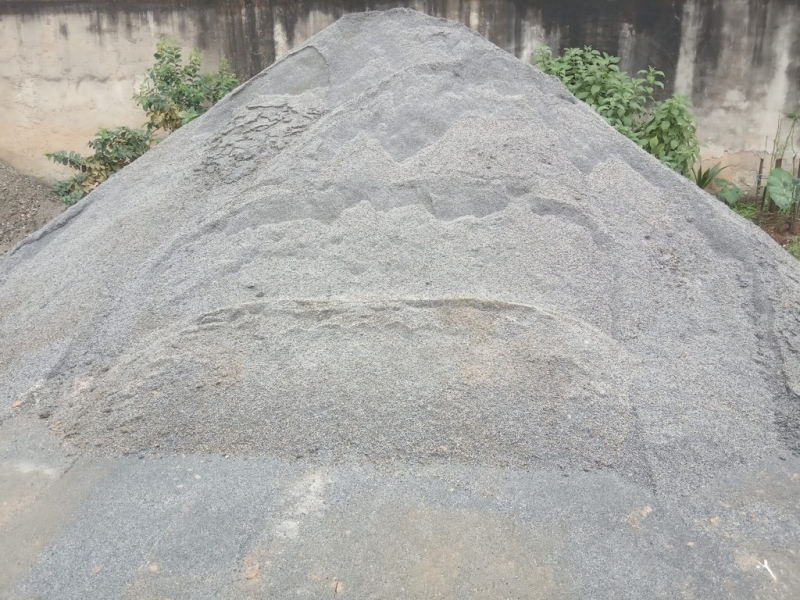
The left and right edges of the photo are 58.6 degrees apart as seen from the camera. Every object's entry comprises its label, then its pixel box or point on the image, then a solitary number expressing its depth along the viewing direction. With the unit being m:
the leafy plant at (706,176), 6.32
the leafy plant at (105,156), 6.64
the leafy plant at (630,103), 5.76
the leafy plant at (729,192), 6.25
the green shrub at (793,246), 5.34
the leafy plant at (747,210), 6.20
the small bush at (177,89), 6.52
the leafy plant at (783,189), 5.94
